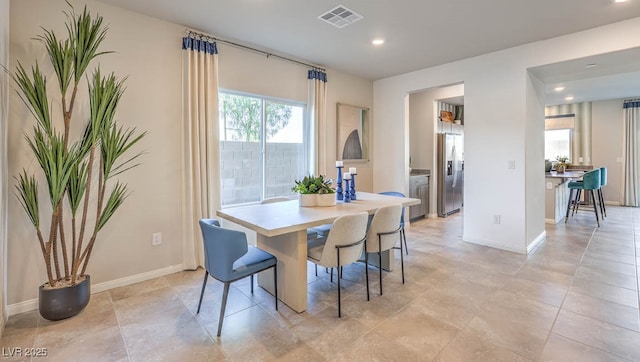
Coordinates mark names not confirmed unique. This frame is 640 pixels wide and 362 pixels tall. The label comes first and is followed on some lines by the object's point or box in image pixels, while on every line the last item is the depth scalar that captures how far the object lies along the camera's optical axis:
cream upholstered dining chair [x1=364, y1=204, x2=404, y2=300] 2.67
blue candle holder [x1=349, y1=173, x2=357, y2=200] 3.27
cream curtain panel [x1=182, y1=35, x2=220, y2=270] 3.21
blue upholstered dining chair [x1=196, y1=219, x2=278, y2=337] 2.04
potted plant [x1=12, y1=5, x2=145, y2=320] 2.21
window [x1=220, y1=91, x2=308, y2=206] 3.73
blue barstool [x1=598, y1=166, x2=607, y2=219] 5.72
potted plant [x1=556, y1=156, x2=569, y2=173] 6.63
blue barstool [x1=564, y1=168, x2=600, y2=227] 5.39
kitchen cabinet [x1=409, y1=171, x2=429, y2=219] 5.61
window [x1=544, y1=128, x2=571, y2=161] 7.89
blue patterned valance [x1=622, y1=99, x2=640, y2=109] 6.99
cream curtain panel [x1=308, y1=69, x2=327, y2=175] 4.45
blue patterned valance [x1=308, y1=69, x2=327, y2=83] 4.42
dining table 2.19
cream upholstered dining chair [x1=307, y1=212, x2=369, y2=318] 2.29
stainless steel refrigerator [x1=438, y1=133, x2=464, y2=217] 6.06
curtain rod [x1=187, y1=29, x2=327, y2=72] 3.27
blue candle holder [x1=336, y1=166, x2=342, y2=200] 3.28
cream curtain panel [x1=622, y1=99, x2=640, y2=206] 7.02
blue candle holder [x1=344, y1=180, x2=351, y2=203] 3.20
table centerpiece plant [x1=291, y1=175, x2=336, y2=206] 2.92
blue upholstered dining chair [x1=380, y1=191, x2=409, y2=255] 3.82
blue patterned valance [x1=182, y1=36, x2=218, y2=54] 3.18
